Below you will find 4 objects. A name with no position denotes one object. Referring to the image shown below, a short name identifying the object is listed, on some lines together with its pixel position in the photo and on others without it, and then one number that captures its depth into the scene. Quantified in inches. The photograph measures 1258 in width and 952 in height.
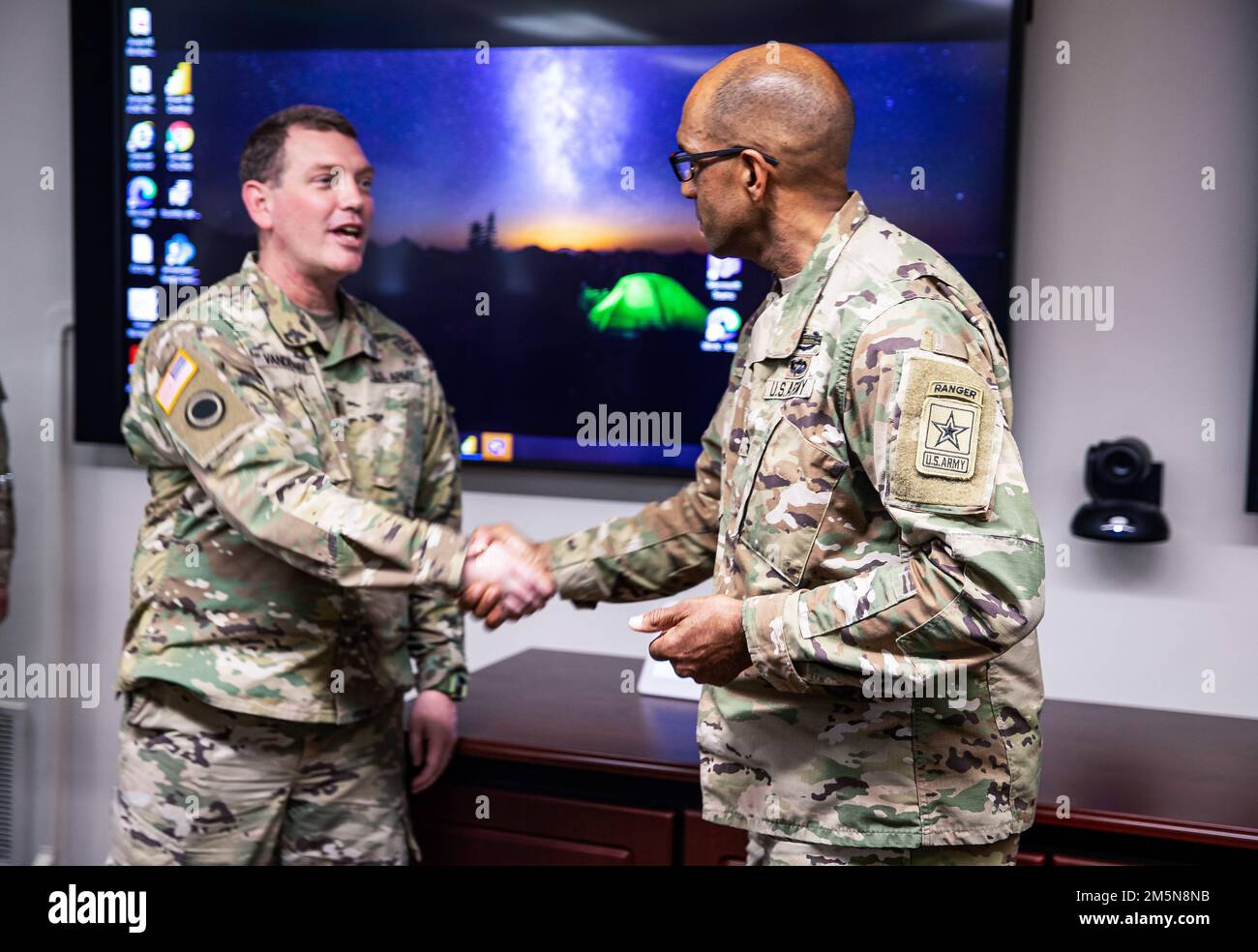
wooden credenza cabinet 74.6
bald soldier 52.3
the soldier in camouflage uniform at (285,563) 71.9
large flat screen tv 98.7
